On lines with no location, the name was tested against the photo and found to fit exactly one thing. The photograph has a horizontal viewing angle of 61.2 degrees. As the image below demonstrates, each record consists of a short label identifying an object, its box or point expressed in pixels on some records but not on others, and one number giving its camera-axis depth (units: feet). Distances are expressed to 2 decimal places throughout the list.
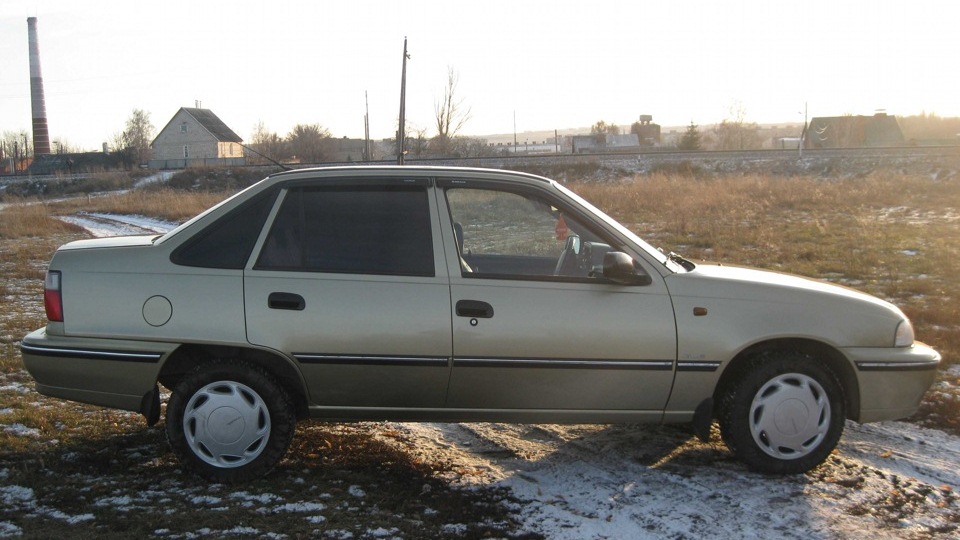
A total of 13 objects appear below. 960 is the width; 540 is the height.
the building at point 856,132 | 205.67
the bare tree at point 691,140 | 205.46
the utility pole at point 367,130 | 184.79
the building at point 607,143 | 239.83
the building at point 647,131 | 278.67
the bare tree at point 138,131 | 327.16
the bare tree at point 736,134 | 256.09
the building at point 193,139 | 260.01
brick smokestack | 250.37
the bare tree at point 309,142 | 204.33
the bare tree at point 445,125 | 168.04
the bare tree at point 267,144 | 198.29
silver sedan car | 14.57
